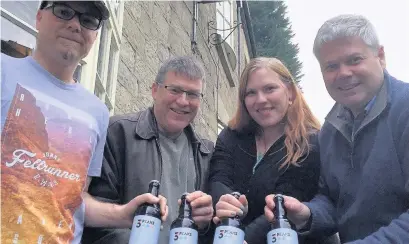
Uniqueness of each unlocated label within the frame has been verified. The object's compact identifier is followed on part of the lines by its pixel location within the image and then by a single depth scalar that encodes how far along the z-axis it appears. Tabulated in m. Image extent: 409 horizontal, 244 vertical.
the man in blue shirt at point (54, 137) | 1.49
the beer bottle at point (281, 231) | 1.46
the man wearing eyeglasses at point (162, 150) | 2.04
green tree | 20.94
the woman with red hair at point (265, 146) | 2.08
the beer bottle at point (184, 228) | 1.52
